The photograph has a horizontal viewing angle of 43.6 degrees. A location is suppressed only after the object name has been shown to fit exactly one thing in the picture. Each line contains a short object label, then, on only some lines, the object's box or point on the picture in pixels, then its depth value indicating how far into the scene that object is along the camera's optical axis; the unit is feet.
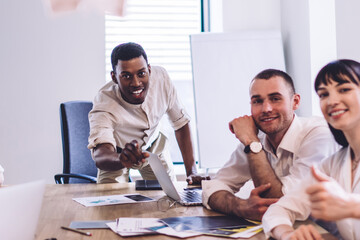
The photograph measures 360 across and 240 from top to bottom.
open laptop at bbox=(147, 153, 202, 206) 6.04
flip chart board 11.85
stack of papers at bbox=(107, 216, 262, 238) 4.50
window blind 13.33
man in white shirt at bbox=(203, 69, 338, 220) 5.49
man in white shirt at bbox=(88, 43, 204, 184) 8.09
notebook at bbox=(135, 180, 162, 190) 7.58
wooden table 4.61
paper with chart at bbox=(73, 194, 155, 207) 6.27
